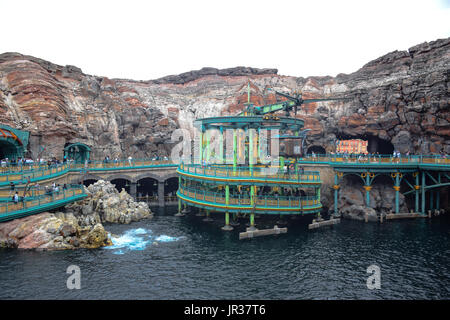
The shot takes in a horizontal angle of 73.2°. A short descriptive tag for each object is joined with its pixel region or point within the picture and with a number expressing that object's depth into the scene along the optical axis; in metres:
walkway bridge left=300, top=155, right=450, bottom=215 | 38.19
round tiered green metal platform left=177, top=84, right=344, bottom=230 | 32.75
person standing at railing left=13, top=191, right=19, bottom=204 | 26.77
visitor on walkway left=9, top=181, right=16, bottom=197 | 28.32
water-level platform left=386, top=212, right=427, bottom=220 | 37.66
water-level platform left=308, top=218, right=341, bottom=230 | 34.02
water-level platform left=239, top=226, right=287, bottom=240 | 30.65
